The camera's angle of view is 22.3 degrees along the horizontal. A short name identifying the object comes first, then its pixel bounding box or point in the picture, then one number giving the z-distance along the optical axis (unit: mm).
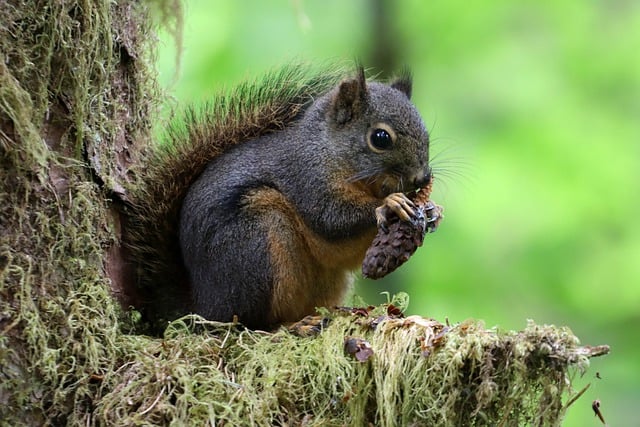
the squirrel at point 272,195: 5379
